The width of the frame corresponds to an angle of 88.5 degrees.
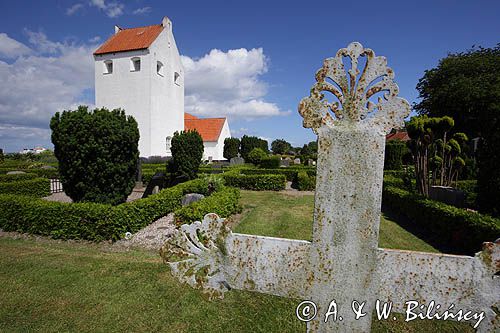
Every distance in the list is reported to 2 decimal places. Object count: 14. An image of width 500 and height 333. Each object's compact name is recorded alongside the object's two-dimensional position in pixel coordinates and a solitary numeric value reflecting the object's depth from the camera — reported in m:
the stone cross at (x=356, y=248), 1.27
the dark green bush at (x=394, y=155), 22.20
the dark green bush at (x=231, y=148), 39.94
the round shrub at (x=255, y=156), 31.25
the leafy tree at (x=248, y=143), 42.66
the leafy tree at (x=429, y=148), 8.99
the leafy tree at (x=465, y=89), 23.36
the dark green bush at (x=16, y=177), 12.41
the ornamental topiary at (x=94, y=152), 7.10
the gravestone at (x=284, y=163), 26.58
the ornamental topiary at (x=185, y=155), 12.89
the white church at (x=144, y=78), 24.56
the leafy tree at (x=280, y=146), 72.00
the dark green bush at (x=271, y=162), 22.88
